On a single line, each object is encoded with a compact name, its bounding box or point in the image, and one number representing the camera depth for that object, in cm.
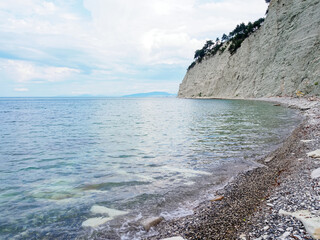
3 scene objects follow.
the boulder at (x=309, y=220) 307
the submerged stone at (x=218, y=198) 553
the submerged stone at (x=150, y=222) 457
